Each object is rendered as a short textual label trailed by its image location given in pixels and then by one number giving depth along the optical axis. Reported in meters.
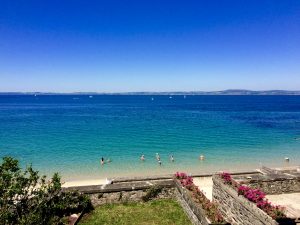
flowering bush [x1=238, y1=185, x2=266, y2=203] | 13.12
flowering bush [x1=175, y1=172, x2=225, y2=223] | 13.03
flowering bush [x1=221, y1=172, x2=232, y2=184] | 16.02
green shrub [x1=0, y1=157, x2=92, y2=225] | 12.56
